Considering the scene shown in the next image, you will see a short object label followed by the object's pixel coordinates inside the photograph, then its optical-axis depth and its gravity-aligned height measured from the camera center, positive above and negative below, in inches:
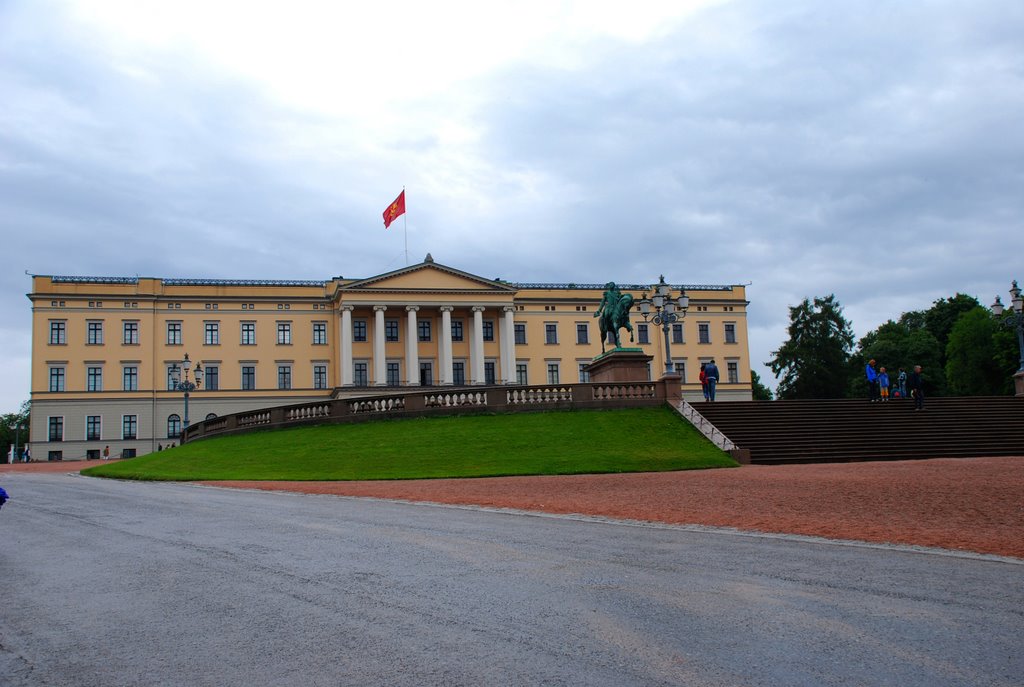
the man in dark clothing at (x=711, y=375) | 1596.9 +67.8
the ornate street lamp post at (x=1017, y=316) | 1568.7 +156.2
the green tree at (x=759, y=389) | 5059.5 +118.1
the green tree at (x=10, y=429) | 5378.9 +91.9
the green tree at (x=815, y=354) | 3767.2 +237.7
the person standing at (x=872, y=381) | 1558.8 +42.1
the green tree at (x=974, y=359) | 3122.5 +152.8
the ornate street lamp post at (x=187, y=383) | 1822.1 +110.0
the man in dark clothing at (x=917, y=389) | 1471.5 +21.7
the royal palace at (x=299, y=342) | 3026.6 +327.3
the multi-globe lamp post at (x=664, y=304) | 1399.9 +182.8
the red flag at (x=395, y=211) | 2864.2 +737.5
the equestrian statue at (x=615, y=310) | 1622.8 +203.0
